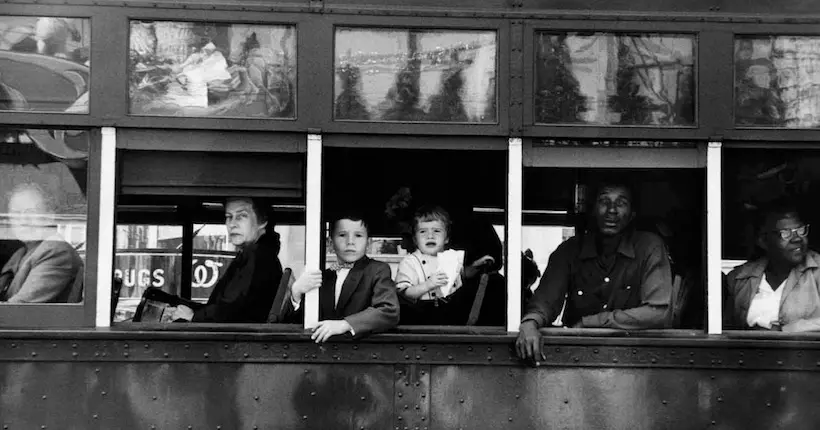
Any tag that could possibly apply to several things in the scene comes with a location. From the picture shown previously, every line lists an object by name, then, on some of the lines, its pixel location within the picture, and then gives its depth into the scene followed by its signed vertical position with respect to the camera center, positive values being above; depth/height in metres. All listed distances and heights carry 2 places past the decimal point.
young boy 4.64 -0.16
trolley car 4.63 +0.50
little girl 5.17 -0.11
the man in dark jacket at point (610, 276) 4.96 -0.09
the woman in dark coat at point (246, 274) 5.10 -0.10
